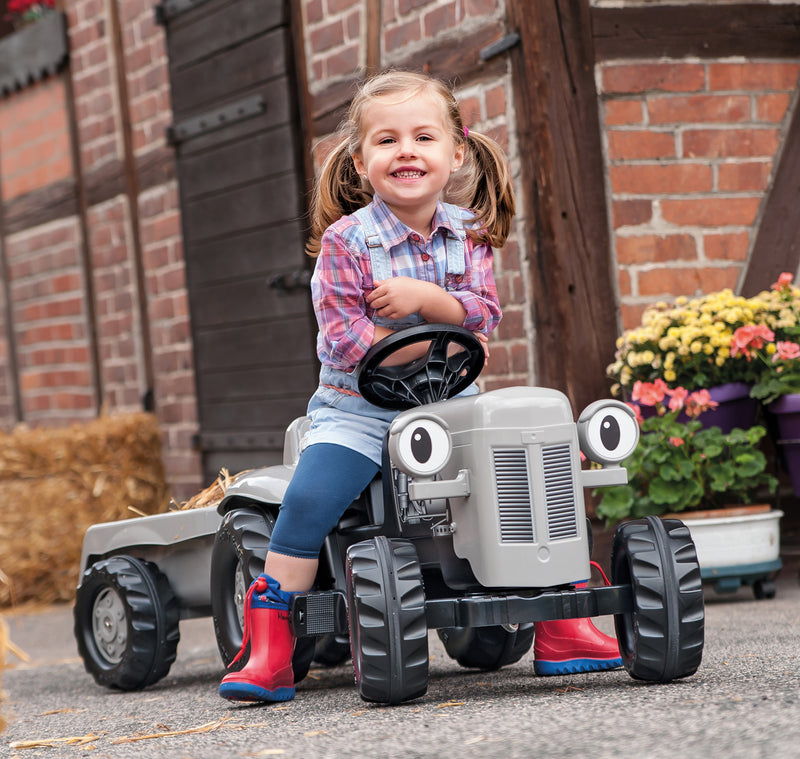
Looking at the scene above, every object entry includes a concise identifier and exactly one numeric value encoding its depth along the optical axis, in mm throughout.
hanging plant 8164
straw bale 6773
